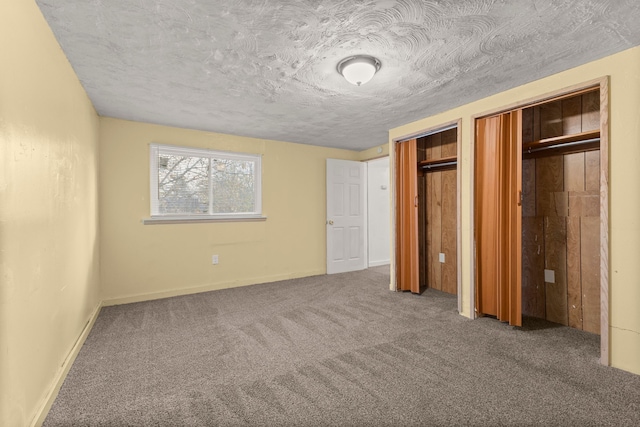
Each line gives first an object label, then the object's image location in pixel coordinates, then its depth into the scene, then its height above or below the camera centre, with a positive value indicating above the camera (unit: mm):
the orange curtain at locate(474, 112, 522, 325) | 2789 -46
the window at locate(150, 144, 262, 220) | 3889 +407
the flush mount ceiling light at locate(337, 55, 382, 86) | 2172 +1093
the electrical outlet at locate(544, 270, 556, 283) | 2969 -665
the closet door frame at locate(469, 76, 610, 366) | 2137 +31
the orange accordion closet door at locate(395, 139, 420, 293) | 3932 -75
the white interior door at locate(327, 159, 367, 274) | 5254 -80
